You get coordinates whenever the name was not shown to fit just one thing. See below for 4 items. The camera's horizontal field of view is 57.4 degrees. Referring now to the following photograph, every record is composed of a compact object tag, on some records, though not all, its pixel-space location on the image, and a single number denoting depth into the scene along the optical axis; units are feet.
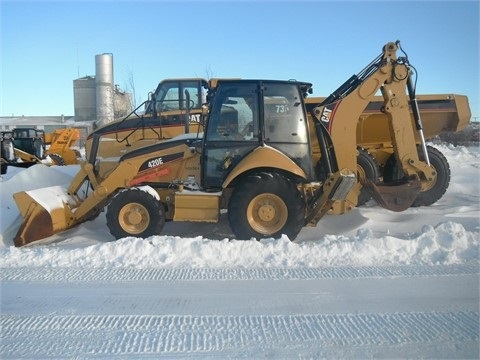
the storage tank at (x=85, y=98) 142.82
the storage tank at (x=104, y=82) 130.00
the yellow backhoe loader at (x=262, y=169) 19.95
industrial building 120.35
